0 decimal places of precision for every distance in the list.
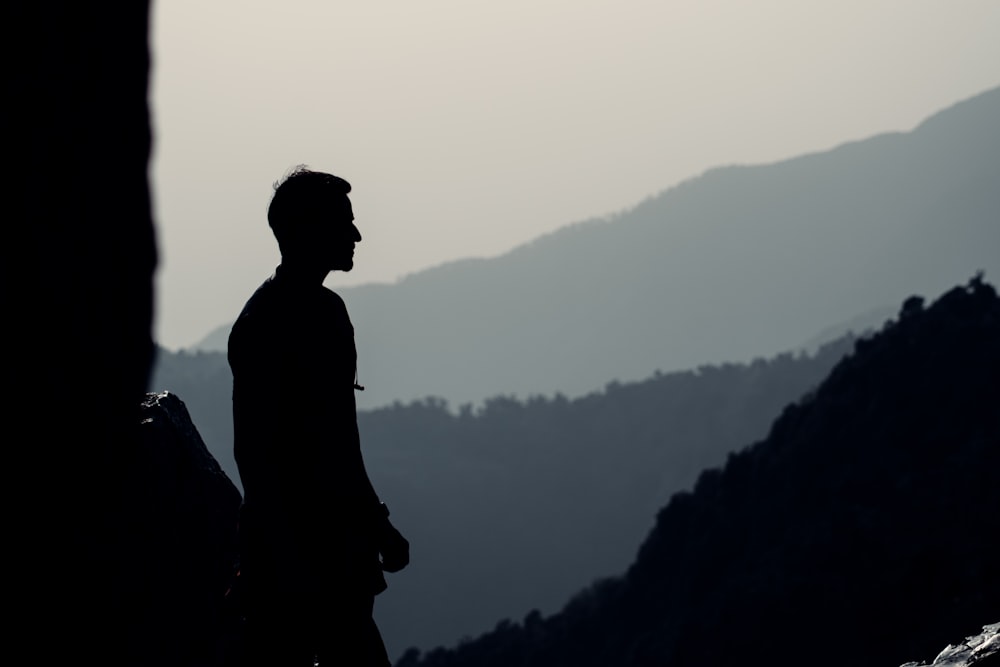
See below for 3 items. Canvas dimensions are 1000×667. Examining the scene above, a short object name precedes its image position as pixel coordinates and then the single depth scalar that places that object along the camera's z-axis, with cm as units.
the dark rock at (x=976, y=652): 1337
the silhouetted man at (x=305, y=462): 1149
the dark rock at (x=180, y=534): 1548
